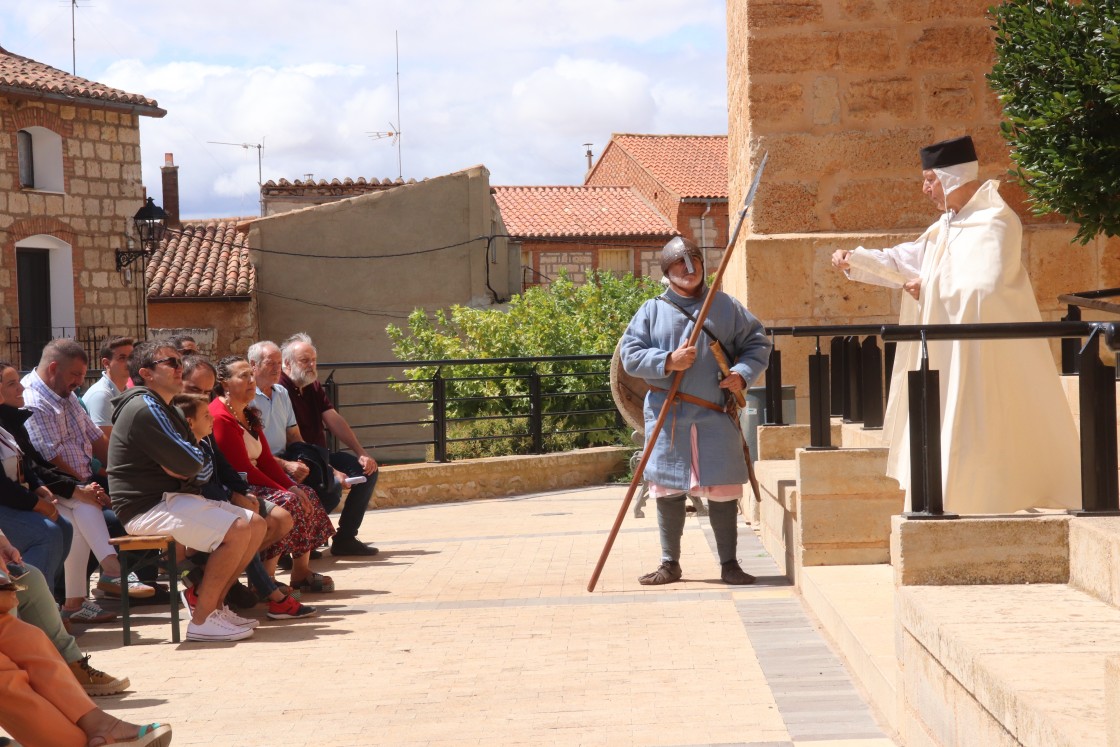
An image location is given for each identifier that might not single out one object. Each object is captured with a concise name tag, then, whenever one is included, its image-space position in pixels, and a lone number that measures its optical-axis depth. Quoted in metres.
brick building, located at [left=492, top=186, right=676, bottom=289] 41.78
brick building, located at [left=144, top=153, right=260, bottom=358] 30.72
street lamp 28.06
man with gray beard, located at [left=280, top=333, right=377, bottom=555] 9.42
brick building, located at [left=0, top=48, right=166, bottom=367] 26.47
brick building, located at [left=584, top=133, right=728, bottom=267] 44.00
